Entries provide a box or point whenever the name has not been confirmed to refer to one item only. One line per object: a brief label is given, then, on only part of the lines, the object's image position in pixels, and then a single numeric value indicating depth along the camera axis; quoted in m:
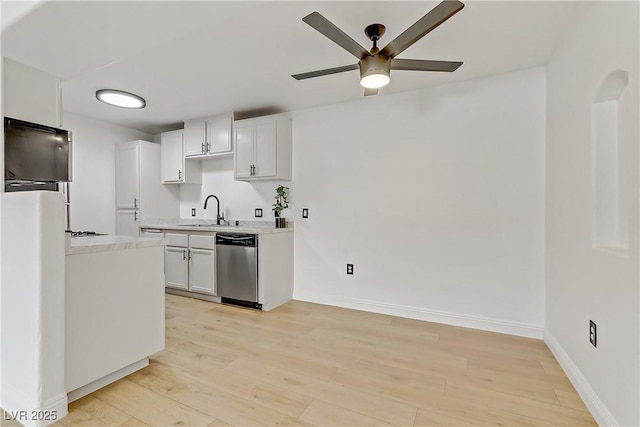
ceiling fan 1.54
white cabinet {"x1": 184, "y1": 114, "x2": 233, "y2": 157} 3.96
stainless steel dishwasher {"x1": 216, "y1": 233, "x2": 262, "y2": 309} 3.35
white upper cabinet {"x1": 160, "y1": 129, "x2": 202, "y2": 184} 4.33
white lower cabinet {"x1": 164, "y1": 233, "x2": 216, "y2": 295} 3.63
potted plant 3.72
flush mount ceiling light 3.20
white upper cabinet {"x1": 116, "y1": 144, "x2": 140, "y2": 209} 4.30
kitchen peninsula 1.68
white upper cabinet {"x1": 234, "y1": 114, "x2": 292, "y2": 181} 3.63
